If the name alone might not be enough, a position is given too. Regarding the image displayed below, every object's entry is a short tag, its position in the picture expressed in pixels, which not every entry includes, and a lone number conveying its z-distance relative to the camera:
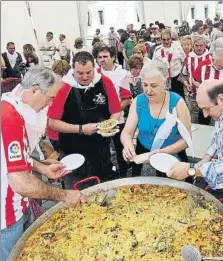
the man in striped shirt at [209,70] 2.15
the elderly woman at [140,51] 2.84
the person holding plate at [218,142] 1.12
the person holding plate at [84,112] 1.60
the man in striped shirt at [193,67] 2.51
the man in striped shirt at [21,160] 0.95
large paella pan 1.03
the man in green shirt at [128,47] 4.73
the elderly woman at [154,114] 1.42
